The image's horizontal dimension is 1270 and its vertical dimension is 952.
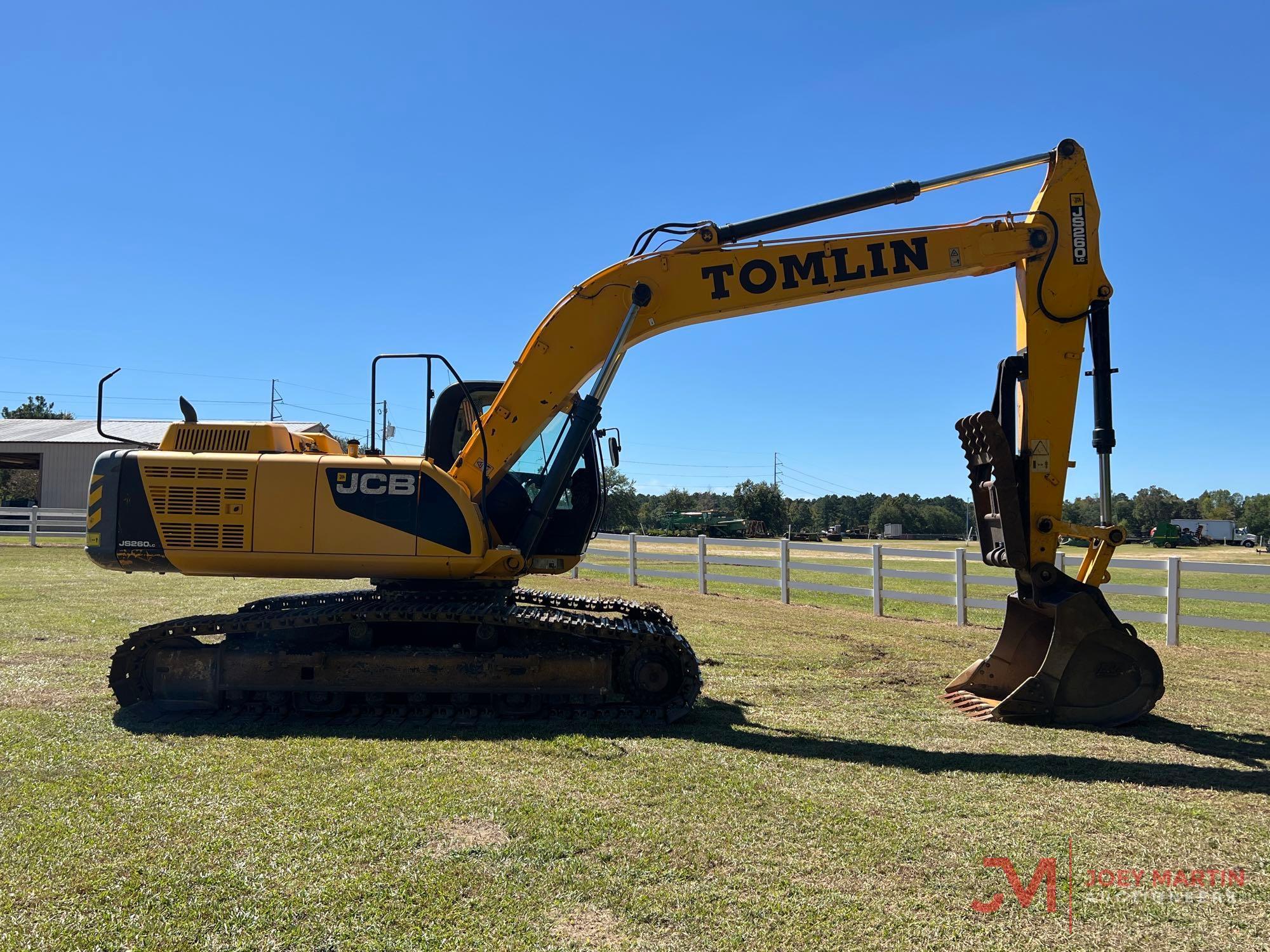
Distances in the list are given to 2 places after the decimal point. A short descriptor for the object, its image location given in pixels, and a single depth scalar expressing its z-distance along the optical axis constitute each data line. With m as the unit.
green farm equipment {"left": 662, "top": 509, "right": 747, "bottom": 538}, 68.25
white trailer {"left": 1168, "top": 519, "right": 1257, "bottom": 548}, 88.00
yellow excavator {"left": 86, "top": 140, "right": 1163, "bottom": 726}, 7.30
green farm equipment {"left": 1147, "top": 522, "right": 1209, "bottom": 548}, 73.38
